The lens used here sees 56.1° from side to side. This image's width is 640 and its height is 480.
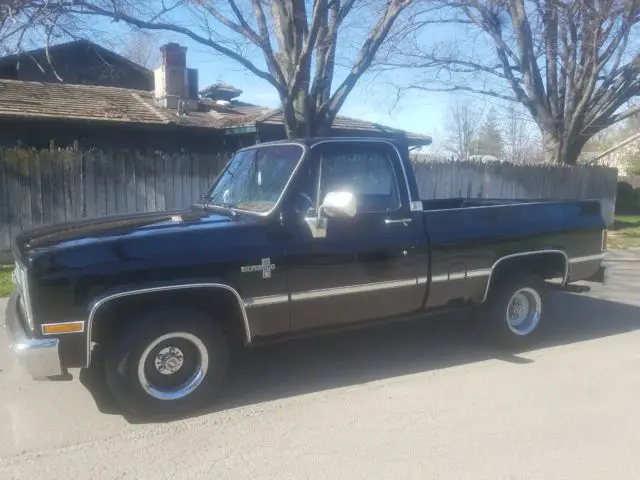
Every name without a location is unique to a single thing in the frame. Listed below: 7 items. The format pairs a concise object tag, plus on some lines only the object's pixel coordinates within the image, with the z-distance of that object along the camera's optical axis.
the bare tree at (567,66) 16.66
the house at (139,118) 15.66
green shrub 28.33
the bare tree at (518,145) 50.06
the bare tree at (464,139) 57.50
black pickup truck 3.89
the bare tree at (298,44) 11.43
